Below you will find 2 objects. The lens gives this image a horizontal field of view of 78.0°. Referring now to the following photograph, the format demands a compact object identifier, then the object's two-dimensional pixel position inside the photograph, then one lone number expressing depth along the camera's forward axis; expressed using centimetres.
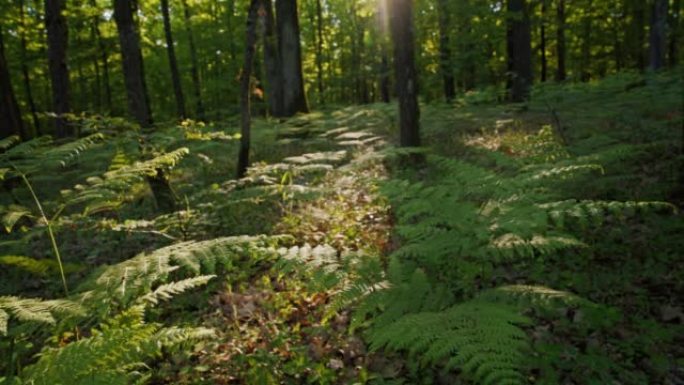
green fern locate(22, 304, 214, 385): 194
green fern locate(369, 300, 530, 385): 164
